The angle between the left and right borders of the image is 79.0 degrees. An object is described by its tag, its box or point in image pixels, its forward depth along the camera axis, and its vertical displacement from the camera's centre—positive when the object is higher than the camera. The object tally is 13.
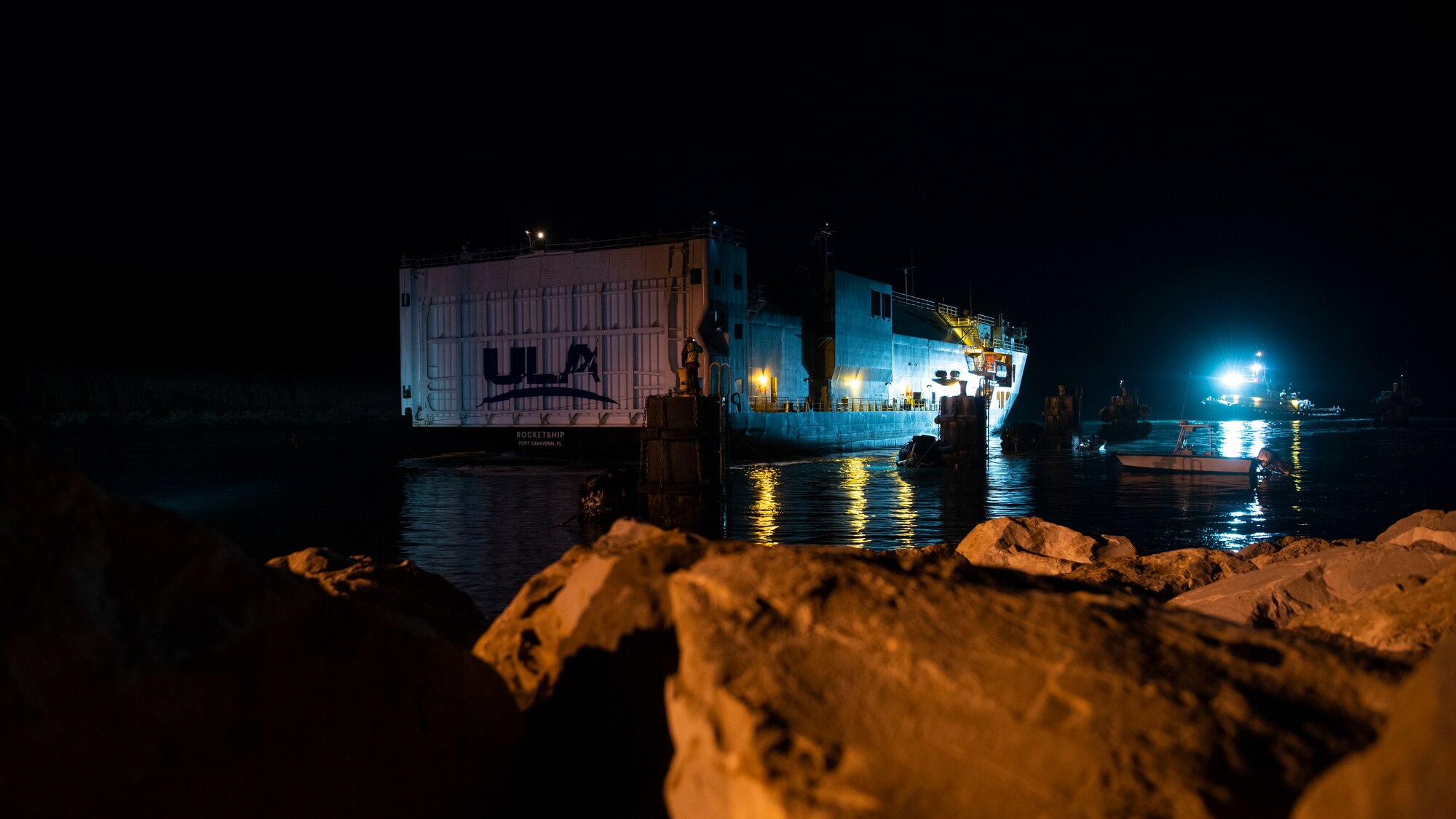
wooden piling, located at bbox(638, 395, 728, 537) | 12.73 -0.76
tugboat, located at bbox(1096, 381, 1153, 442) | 57.91 -0.85
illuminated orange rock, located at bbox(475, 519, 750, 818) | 2.61 -0.87
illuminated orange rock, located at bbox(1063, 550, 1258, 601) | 6.68 -1.35
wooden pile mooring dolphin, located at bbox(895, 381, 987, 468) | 31.31 -1.20
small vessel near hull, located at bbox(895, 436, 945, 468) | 31.47 -1.63
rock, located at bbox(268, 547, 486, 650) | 4.53 -0.98
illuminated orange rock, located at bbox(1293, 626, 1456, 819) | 1.30 -0.57
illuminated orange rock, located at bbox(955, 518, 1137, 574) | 8.66 -1.41
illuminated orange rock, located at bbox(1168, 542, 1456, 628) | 4.56 -0.98
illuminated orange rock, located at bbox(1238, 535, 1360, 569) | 7.64 -1.39
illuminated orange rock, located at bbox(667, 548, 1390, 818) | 1.85 -0.71
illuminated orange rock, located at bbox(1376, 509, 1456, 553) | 6.47 -1.02
